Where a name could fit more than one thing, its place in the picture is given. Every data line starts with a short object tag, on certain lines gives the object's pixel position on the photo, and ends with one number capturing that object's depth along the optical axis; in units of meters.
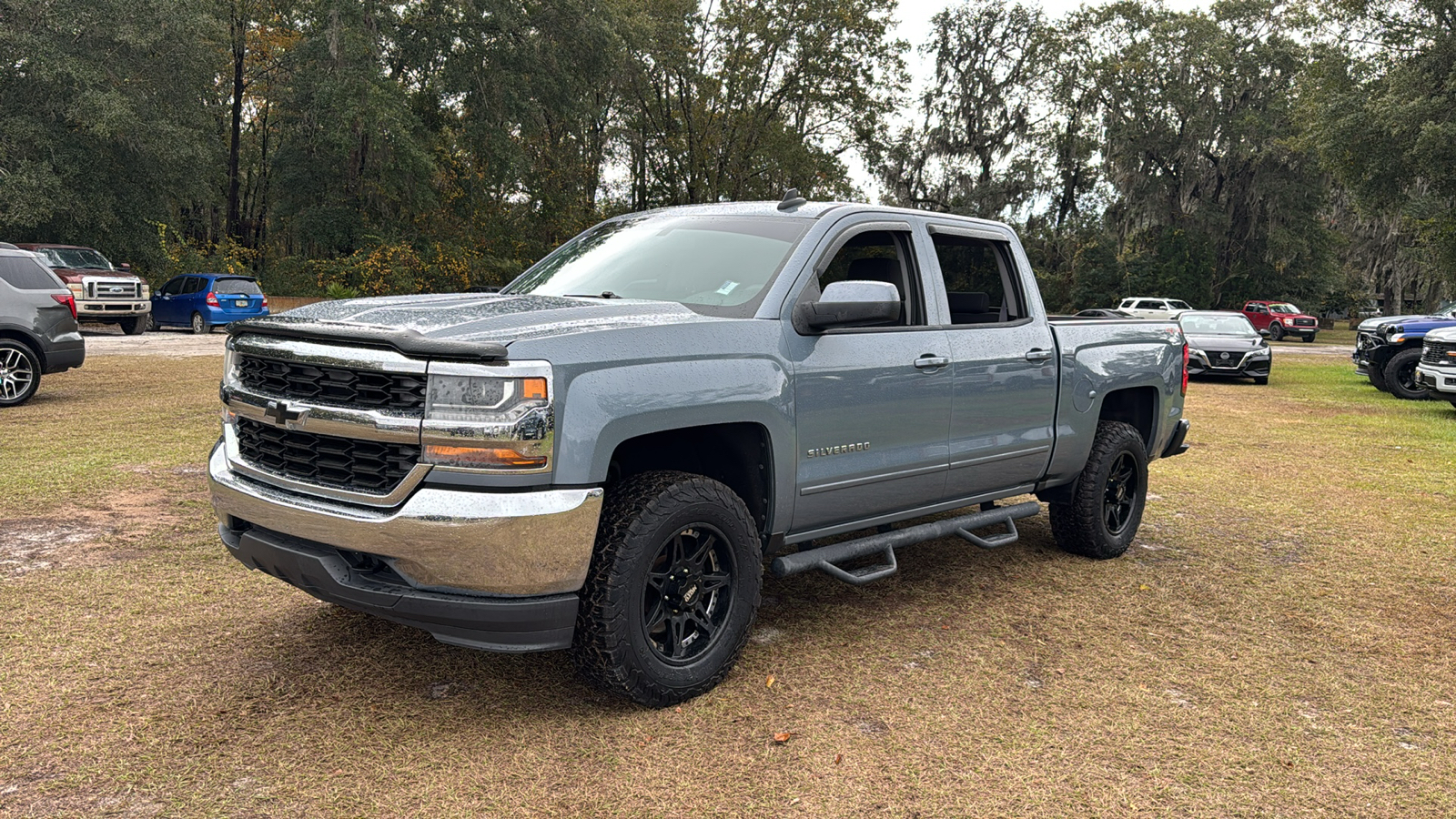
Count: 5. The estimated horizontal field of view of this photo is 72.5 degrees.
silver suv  10.66
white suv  36.69
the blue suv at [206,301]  24.77
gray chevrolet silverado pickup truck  3.18
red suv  39.94
